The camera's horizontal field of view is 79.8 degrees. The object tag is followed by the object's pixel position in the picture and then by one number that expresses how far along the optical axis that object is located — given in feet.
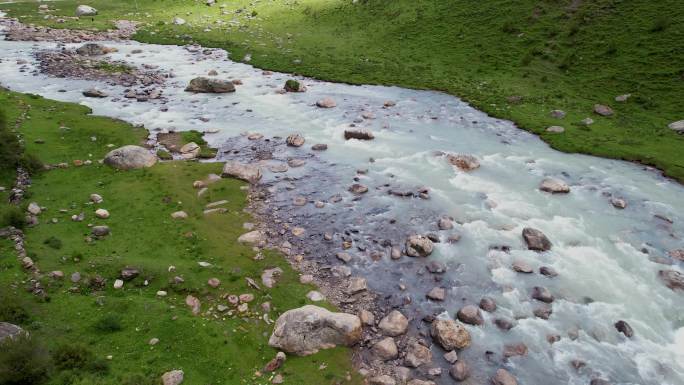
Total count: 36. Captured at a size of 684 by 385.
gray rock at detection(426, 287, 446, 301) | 69.00
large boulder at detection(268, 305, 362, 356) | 58.59
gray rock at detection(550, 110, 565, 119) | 137.69
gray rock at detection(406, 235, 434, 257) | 78.54
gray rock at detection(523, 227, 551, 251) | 79.26
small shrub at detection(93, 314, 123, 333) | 57.57
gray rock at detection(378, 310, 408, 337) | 62.61
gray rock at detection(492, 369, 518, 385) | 55.21
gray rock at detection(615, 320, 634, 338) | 61.87
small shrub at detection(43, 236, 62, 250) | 72.90
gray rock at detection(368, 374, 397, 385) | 54.80
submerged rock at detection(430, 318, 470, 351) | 60.29
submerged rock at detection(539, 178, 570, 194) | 97.66
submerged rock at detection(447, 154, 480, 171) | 108.17
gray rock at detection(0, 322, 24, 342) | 48.82
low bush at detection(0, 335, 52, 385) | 44.39
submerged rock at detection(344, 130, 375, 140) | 124.67
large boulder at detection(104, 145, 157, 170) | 104.01
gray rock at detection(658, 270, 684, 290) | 70.69
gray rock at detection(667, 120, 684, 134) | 123.65
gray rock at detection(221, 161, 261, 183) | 103.14
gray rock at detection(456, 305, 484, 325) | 64.44
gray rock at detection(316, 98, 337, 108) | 149.28
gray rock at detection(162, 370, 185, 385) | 51.42
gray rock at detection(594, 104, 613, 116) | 137.08
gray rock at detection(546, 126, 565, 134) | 127.65
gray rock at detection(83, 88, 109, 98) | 154.10
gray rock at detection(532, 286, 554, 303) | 67.87
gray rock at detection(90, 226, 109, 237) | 78.84
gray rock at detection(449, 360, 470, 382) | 56.03
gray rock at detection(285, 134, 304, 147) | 121.19
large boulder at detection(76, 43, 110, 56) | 203.31
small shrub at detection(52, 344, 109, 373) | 49.87
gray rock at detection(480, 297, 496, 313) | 66.64
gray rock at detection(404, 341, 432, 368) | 57.93
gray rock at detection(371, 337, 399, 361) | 58.80
